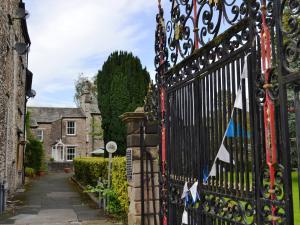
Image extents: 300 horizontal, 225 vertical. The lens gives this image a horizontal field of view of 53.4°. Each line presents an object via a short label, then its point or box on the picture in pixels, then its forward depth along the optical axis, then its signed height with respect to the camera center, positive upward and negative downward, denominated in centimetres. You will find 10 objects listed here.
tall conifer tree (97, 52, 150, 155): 1600 +294
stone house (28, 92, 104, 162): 3395 +148
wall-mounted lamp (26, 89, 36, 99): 2064 +357
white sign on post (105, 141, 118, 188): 974 -7
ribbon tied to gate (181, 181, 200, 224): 346 -63
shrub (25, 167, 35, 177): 2280 -202
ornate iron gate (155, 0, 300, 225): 242 +30
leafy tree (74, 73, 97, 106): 4277 +864
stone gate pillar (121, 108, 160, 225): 606 -42
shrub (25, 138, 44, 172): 2379 -69
